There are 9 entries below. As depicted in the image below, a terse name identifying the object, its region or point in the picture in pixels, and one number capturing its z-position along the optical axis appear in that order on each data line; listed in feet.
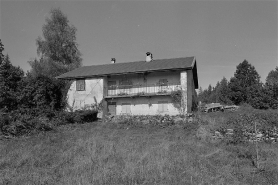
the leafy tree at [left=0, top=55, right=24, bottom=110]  50.18
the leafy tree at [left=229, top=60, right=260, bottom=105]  106.32
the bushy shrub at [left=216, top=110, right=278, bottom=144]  32.40
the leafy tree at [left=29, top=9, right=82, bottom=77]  88.28
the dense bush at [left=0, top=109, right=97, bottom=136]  38.17
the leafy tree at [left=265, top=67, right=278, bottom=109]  81.46
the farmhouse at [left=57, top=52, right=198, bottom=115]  62.88
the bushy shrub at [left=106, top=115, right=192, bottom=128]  49.34
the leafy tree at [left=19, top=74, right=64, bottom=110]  54.90
